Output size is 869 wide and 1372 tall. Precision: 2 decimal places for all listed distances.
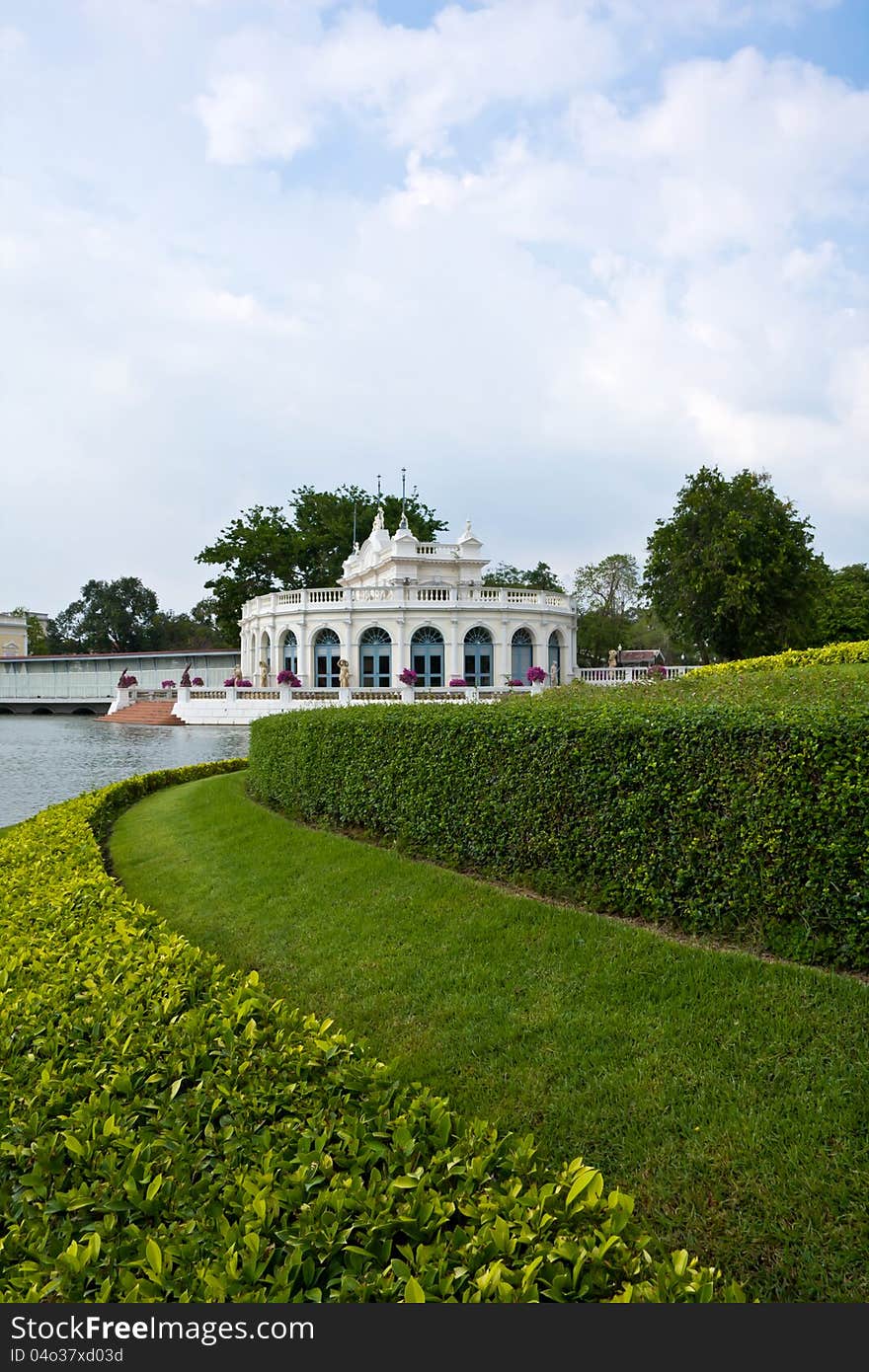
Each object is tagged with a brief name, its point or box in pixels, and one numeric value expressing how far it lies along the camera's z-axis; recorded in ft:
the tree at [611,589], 200.44
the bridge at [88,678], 169.48
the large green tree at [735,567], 105.09
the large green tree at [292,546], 162.40
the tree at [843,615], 138.92
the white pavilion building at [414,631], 123.54
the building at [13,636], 221.66
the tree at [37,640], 239.50
